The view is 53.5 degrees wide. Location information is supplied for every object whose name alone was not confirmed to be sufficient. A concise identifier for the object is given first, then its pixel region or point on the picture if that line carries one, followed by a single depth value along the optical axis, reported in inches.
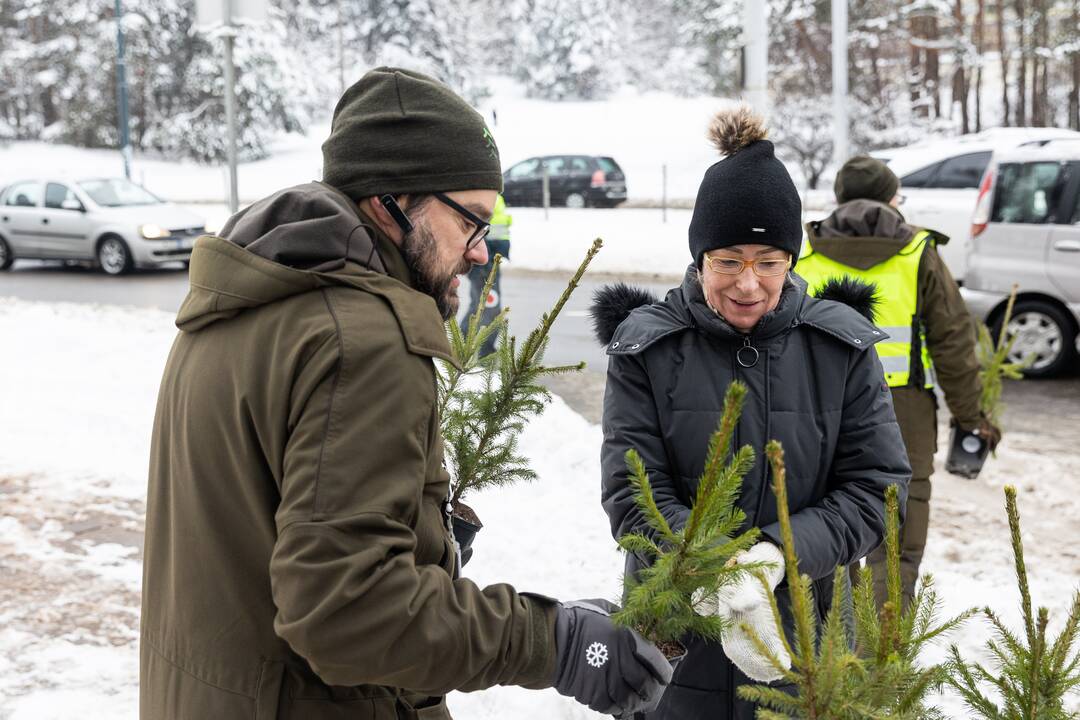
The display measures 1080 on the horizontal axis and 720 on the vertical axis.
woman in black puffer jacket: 97.4
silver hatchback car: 645.3
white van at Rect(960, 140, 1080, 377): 362.0
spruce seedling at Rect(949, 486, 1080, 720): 63.7
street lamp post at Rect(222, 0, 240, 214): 271.6
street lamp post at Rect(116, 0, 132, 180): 1242.6
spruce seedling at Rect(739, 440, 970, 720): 57.0
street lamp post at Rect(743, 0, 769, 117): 322.3
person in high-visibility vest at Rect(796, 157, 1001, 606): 159.6
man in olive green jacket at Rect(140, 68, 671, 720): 59.2
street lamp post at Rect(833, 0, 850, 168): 557.0
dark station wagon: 1090.1
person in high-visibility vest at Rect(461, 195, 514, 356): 366.9
